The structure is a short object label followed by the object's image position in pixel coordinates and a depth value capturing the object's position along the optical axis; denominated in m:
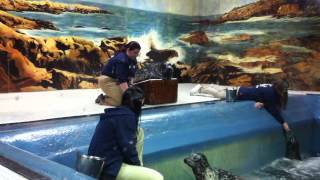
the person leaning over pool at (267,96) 6.77
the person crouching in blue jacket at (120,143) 2.93
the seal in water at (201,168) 4.46
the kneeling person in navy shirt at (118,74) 5.82
